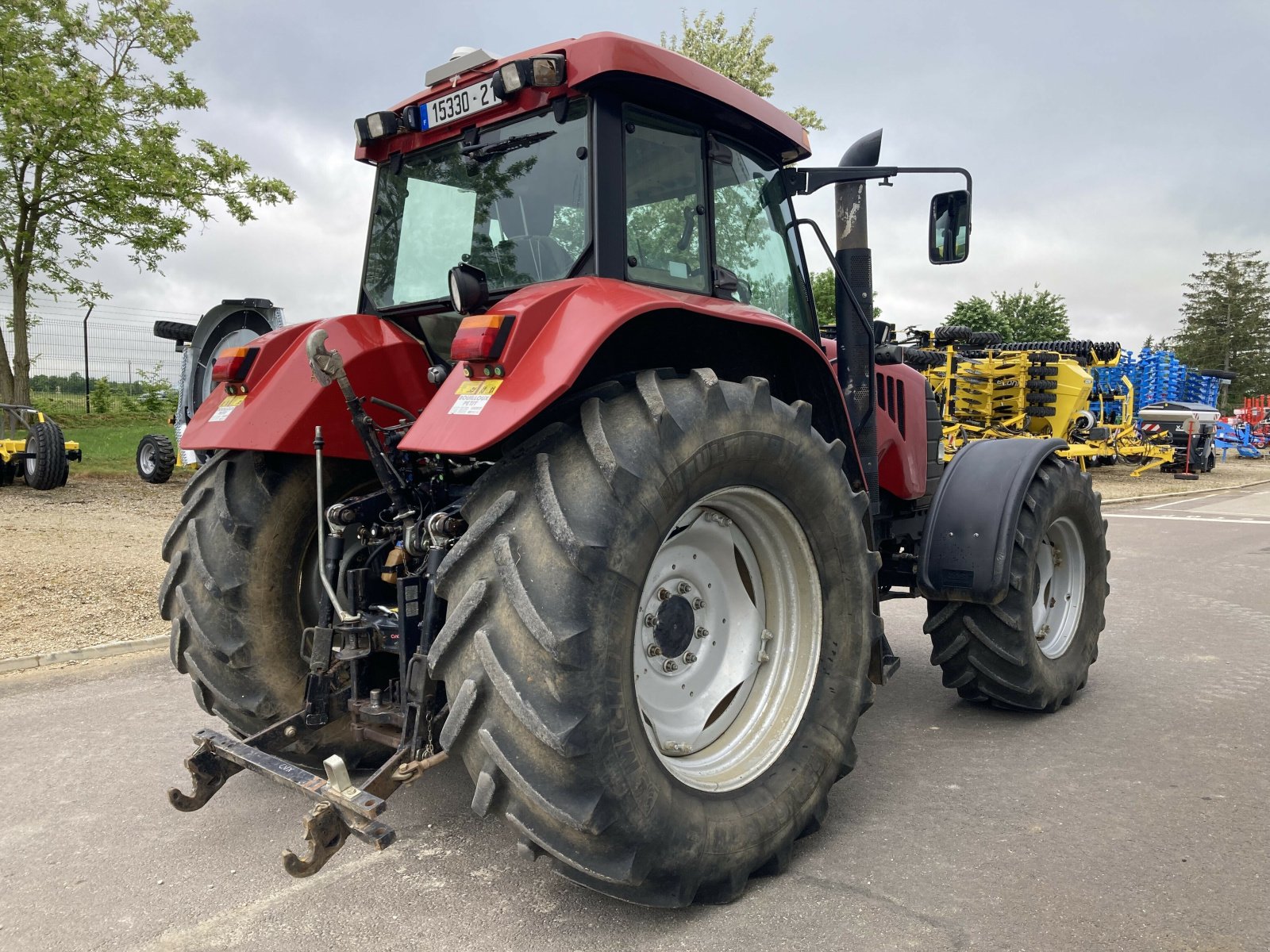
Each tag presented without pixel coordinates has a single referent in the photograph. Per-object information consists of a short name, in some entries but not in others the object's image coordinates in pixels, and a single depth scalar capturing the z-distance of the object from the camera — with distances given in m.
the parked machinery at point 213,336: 10.41
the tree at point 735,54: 16.78
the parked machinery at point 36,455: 10.93
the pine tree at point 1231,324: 54.59
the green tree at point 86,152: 13.16
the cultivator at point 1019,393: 18.36
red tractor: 2.27
